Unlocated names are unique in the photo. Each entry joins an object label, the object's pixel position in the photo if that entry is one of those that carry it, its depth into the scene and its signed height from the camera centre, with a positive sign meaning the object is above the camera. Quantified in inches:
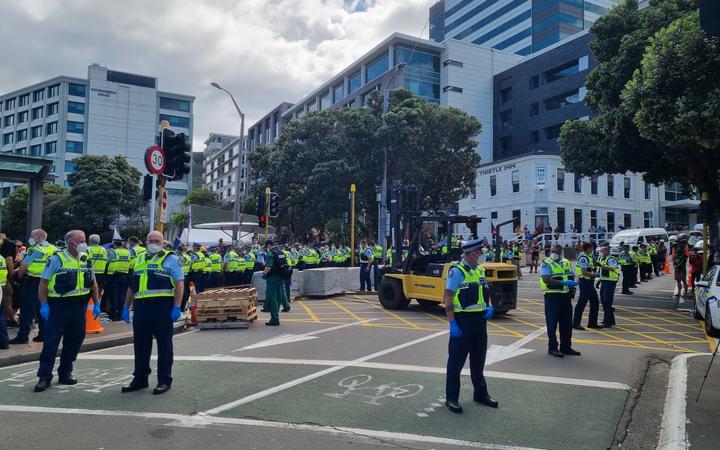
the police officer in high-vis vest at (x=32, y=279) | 348.2 -16.2
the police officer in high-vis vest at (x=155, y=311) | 249.9 -25.5
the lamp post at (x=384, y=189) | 1067.5 +136.4
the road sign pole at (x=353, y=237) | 827.4 +31.4
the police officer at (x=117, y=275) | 465.7 -17.4
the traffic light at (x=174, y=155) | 443.5 +82.0
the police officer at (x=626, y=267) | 713.6 -8.9
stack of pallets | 438.0 -44.0
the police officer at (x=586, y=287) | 410.0 -21.1
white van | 1310.3 +60.3
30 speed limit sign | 414.9 +73.9
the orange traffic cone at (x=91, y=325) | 395.2 -51.0
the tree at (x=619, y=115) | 651.5 +182.7
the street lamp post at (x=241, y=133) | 979.9 +226.7
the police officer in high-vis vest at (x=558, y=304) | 333.7 -27.0
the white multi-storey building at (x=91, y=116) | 3112.7 +821.6
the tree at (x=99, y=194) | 1761.8 +199.2
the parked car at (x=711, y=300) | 409.7 -30.2
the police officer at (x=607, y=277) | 459.2 -14.1
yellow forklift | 503.5 -8.1
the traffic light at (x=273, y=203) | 781.9 +76.5
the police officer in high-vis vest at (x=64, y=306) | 254.4 -24.9
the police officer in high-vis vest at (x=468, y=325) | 228.2 -28.0
